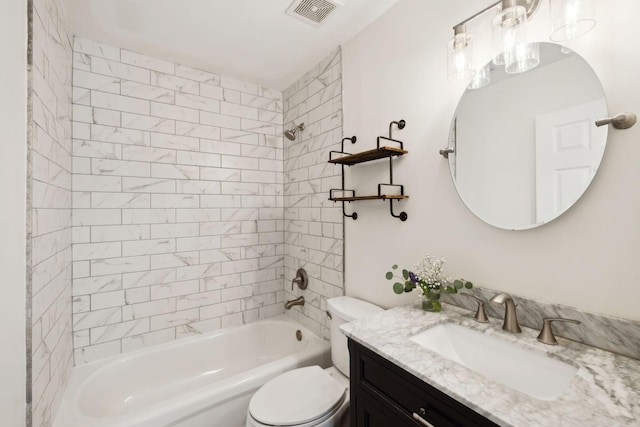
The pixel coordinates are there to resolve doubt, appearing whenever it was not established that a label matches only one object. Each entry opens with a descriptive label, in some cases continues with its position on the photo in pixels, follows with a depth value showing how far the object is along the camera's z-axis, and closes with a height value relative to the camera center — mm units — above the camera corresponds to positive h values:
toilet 1228 -874
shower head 2367 +683
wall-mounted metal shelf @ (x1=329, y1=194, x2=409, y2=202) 1422 +87
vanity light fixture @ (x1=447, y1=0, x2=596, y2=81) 885 +636
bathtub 1421 -1050
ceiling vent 1532 +1152
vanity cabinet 734 -557
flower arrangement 1212 -301
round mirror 917 +277
